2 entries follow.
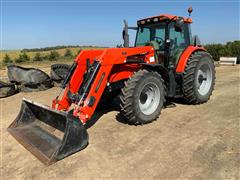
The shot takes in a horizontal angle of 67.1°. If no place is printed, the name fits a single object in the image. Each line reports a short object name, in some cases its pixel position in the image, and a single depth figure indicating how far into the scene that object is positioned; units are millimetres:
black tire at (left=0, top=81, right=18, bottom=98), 6069
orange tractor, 3081
